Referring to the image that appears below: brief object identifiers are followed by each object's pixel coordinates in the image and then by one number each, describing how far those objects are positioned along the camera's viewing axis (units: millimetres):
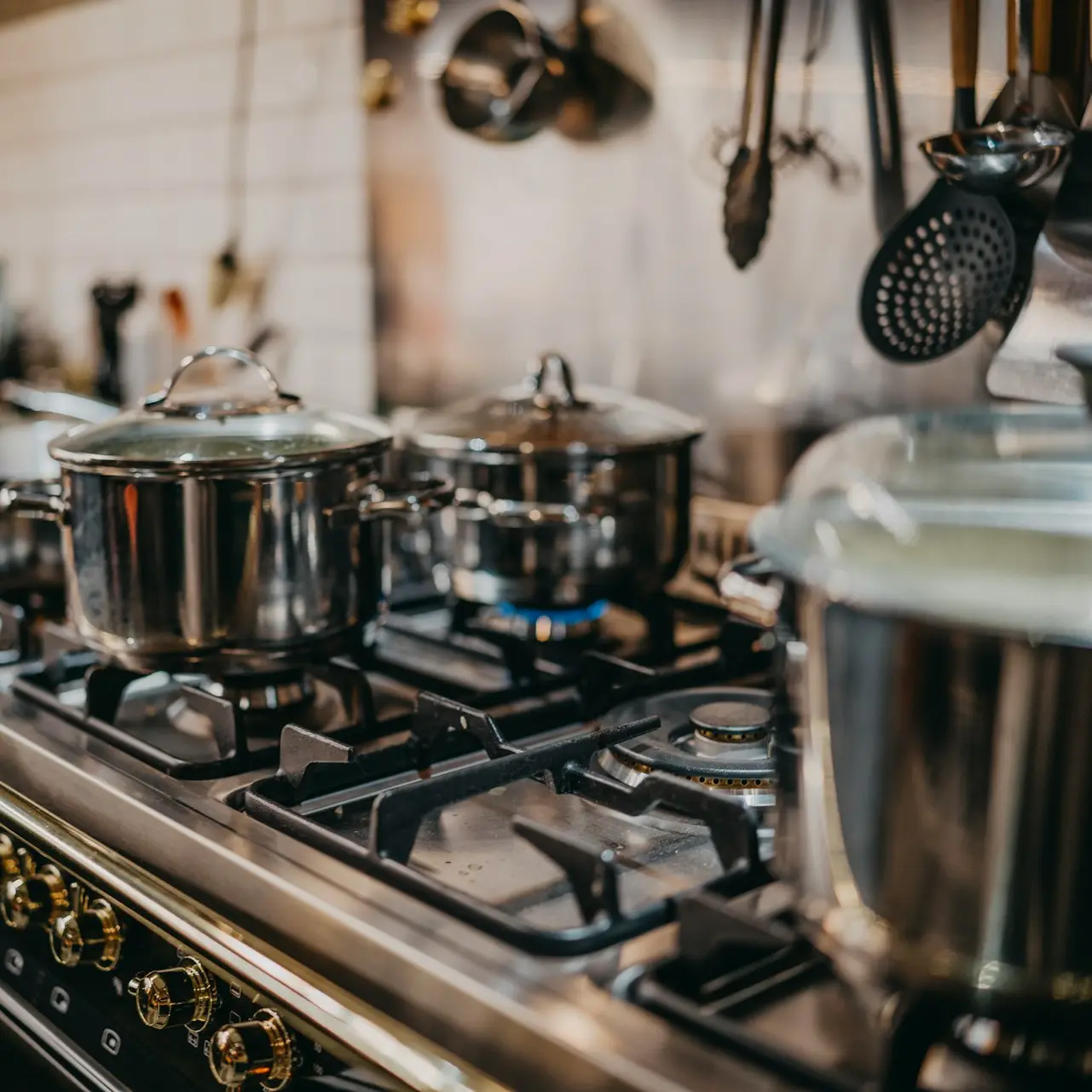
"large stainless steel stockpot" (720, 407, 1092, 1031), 579
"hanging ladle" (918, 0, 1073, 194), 1086
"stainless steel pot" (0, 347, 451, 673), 1090
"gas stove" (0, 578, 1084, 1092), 690
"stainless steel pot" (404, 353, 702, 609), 1239
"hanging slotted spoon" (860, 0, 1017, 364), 1153
